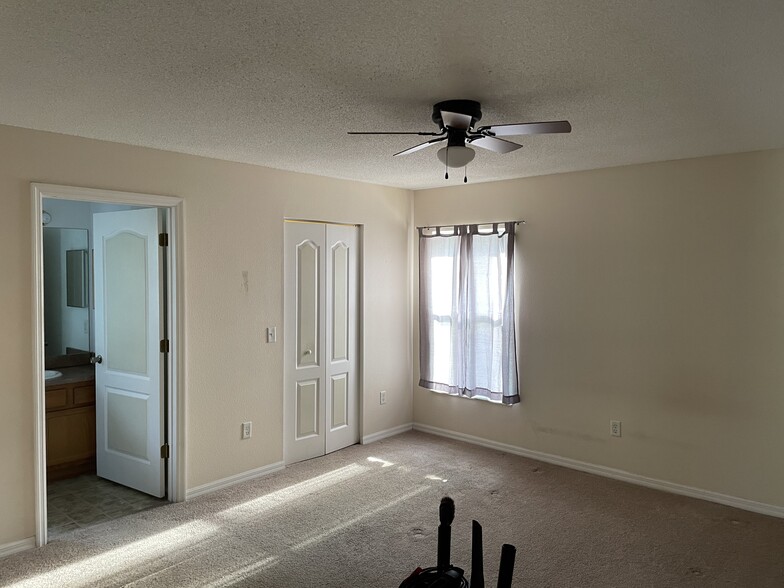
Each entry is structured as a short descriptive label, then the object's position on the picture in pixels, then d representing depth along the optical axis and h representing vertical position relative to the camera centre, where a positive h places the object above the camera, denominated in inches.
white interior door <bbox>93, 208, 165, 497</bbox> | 166.4 -16.5
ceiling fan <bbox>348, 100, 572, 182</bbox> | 107.2 +30.2
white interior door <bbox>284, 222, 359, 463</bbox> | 197.0 -16.8
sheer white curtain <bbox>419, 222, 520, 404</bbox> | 204.5 -8.0
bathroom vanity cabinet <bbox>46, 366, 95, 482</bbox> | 178.7 -40.9
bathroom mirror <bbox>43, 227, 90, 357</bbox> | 204.7 -0.9
